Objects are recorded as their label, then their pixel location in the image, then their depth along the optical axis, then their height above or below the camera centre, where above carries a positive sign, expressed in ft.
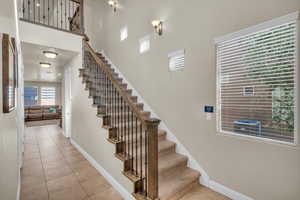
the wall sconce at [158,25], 10.19 +5.33
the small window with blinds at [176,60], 8.98 +2.49
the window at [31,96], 34.37 +0.60
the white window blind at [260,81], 5.33 +0.71
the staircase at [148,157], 5.84 -3.08
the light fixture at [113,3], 15.20 +10.36
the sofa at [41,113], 29.71 -3.25
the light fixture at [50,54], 12.05 +3.91
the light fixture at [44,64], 15.71 +3.90
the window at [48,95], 36.09 +0.74
